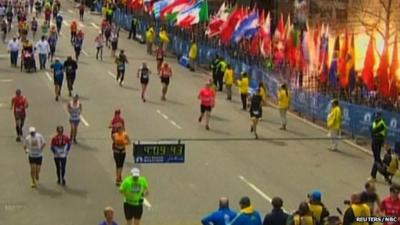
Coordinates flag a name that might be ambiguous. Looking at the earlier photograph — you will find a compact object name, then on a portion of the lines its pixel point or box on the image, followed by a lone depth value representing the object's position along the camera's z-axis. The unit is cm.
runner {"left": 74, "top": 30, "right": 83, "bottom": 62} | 4153
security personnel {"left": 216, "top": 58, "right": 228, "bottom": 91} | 3622
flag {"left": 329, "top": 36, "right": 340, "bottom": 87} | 3167
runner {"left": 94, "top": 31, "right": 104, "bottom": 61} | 4341
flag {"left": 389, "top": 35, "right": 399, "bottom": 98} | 2870
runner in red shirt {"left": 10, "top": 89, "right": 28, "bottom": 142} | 2573
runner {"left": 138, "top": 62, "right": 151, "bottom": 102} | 3266
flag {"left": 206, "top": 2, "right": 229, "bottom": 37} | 4080
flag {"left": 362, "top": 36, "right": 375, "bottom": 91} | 2939
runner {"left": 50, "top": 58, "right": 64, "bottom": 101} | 3156
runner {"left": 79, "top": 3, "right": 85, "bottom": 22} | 6331
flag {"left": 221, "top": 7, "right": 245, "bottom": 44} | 3944
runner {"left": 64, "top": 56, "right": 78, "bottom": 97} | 3259
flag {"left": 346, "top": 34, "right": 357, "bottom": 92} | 3084
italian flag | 4231
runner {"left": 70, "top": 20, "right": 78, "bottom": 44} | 4693
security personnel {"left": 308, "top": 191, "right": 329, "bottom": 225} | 1396
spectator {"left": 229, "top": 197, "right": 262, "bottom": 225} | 1316
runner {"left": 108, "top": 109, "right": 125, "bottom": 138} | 2247
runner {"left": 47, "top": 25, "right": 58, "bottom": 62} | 4153
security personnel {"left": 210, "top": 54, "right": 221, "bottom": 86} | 3659
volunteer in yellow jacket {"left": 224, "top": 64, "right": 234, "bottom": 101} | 3422
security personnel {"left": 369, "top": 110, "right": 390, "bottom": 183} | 2409
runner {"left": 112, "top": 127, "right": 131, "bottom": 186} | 2094
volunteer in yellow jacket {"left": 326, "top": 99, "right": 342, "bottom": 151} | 2658
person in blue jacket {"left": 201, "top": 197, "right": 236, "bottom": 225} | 1351
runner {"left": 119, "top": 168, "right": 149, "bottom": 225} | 1689
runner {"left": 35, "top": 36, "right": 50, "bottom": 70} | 3853
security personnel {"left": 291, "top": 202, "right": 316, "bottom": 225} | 1319
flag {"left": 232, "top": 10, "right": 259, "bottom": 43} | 3869
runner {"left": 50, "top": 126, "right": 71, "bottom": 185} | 2102
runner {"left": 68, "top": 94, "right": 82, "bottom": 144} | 2538
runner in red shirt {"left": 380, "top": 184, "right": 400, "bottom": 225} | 1483
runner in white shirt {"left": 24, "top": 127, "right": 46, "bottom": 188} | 2077
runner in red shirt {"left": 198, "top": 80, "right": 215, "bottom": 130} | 2852
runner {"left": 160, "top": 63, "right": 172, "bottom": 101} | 3291
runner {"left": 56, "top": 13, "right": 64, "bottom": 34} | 5347
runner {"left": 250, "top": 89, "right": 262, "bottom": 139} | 2758
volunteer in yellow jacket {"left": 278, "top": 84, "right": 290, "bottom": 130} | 2906
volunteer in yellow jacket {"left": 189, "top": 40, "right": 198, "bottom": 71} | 4145
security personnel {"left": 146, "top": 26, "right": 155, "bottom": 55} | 4641
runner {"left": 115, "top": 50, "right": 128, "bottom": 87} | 3522
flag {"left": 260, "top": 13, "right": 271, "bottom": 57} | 3744
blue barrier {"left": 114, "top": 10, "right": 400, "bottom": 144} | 2703
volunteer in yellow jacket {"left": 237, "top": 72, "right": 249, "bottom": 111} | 3209
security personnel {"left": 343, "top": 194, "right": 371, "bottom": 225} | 1367
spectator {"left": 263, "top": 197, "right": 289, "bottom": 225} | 1330
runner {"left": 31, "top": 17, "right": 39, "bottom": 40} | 5019
